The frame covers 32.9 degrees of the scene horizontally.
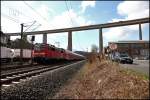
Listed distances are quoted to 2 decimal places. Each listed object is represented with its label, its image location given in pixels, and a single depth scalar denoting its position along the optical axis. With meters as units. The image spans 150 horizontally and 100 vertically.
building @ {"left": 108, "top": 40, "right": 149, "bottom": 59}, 71.46
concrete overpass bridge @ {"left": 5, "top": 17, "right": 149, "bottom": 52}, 99.22
